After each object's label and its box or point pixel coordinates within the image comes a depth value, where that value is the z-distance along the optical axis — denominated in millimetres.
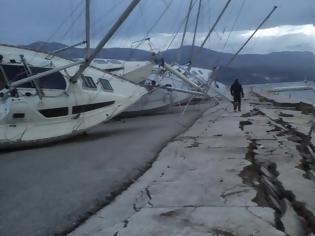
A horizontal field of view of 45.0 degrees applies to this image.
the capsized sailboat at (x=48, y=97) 11941
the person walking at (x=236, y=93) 22151
